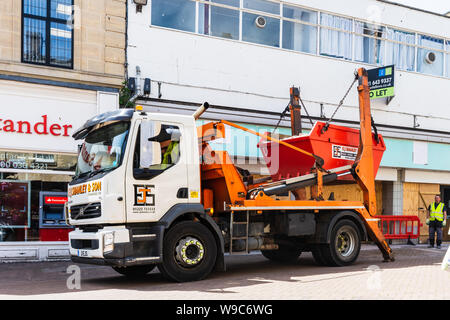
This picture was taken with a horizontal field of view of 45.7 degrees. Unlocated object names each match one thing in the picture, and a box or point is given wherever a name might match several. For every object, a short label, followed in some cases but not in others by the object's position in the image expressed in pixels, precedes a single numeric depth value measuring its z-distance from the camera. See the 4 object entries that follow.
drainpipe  13.86
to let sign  17.81
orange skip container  10.59
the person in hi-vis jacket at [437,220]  16.14
